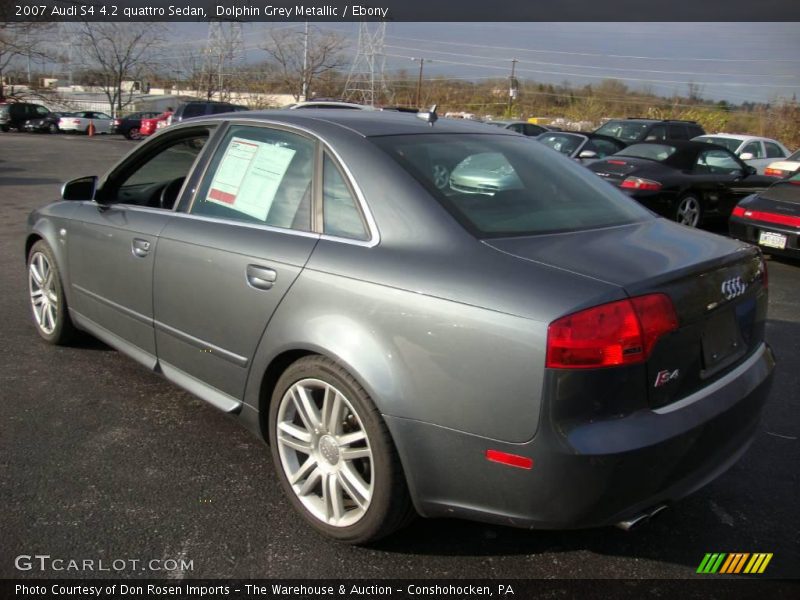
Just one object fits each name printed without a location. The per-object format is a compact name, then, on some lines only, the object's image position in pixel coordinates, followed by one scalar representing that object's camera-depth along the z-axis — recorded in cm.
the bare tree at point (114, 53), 5134
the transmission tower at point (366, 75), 4684
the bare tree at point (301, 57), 4525
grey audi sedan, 202
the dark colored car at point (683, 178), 914
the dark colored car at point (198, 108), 2338
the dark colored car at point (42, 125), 3875
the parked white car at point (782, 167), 1187
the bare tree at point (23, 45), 3872
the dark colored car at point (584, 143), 1345
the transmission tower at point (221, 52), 4799
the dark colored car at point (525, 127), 1942
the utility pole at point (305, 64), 4422
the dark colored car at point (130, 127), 3669
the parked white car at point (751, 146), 1480
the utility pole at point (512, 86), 4720
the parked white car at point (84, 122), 3966
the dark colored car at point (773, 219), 743
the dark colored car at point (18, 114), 3831
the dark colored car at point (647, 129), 1522
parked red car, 3240
